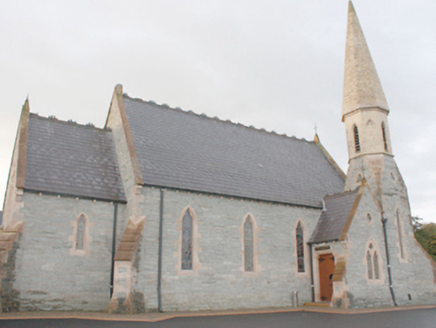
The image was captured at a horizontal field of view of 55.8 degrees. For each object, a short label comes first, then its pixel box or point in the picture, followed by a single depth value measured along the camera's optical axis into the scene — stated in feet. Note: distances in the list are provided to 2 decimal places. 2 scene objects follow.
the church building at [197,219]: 56.70
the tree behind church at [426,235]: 136.77
